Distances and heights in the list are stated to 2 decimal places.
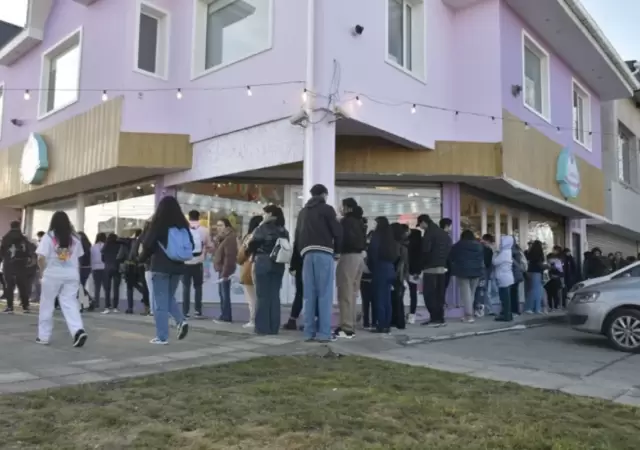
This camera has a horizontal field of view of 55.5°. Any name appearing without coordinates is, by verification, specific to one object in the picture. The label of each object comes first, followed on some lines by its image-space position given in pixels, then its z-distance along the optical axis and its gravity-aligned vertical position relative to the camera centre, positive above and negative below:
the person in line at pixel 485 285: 11.98 -0.16
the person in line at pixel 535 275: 13.38 +0.04
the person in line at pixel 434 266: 9.89 +0.17
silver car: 8.69 -0.49
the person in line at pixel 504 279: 11.41 -0.03
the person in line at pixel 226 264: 9.84 +0.15
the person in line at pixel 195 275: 10.34 -0.03
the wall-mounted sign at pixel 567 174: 14.21 +2.44
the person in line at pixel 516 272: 12.23 +0.11
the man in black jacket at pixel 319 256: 7.39 +0.23
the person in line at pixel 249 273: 8.49 +0.01
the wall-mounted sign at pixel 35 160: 14.30 +2.65
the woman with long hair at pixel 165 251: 7.16 +0.26
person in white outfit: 7.30 -0.06
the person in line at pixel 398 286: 9.13 -0.15
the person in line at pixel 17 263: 11.55 +0.16
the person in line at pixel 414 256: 10.16 +0.34
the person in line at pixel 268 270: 7.98 +0.06
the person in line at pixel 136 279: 11.43 -0.12
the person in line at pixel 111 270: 11.95 +0.05
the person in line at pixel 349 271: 7.94 +0.05
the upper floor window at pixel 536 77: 13.99 +4.75
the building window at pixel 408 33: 11.30 +4.57
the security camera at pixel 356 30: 9.68 +3.89
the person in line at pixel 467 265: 10.77 +0.21
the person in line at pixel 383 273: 8.57 +0.04
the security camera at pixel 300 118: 9.01 +2.32
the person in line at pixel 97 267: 12.57 +0.11
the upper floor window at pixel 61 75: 14.15 +4.90
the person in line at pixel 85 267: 12.26 +0.09
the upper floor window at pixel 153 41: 12.12 +4.68
